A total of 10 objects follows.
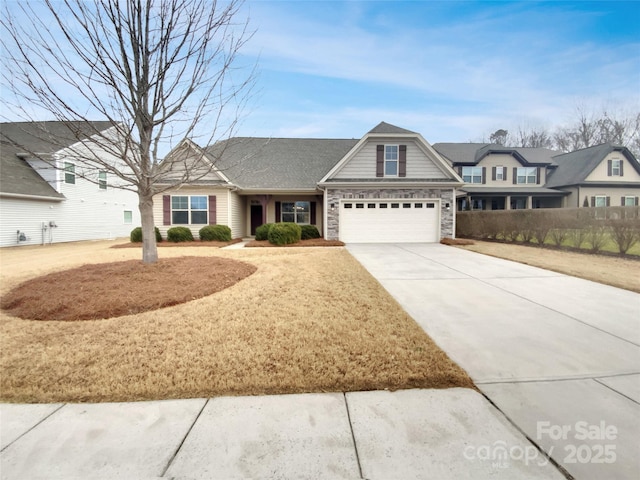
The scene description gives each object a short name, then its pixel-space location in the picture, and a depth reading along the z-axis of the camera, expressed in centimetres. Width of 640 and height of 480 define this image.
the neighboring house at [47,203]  1356
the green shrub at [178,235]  1391
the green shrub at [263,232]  1456
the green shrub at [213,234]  1407
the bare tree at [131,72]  507
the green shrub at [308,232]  1529
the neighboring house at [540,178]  2236
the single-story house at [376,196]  1436
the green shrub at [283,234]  1299
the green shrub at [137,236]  1380
